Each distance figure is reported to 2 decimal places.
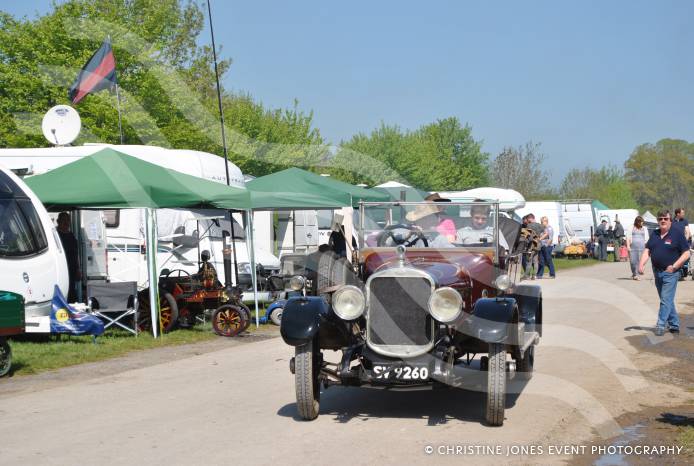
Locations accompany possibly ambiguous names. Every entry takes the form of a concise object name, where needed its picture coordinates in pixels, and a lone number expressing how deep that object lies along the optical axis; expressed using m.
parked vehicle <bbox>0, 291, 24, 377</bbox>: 9.52
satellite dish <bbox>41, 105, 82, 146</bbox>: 17.59
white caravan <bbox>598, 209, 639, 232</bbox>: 48.69
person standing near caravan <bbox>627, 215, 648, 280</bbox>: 23.83
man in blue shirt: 12.41
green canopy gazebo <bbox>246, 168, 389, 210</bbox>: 16.20
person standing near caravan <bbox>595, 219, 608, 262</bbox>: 38.46
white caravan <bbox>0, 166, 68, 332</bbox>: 11.73
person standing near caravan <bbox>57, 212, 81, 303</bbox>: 14.23
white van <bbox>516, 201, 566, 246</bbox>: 43.06
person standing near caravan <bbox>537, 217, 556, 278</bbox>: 25.89
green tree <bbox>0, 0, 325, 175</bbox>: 31.25
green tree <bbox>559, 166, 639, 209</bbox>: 97.25
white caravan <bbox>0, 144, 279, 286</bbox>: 16.23
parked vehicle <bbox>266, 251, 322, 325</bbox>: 15.23
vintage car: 6.91
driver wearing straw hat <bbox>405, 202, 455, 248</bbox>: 8.66
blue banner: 11.88
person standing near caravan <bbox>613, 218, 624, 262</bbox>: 38.50
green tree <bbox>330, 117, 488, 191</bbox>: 52.72
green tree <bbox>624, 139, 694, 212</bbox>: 116.38
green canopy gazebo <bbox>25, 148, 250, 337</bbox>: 12.74
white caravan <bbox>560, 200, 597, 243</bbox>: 43.62
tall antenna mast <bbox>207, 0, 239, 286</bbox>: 13.82
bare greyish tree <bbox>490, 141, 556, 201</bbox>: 78.31
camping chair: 12.88
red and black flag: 19.25
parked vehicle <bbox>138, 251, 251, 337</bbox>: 13.75
